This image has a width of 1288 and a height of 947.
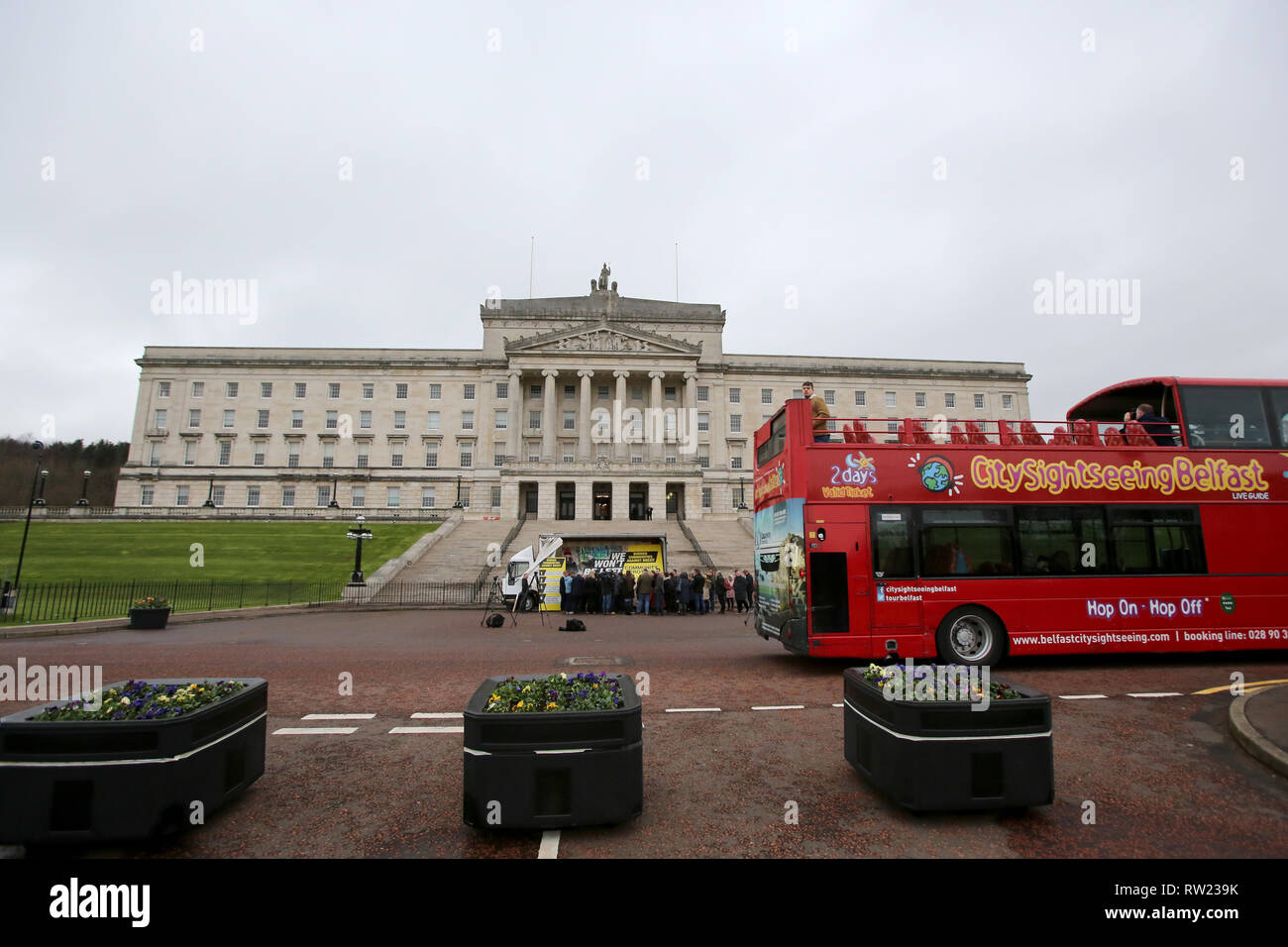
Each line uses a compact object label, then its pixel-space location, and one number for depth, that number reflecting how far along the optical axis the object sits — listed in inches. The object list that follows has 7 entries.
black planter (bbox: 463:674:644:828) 167.5
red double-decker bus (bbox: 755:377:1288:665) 423.8
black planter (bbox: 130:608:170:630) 701.4
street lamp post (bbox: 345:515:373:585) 1045.8
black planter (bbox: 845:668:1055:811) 180.2
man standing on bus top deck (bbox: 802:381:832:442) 442.3
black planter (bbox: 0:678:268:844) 157.5
